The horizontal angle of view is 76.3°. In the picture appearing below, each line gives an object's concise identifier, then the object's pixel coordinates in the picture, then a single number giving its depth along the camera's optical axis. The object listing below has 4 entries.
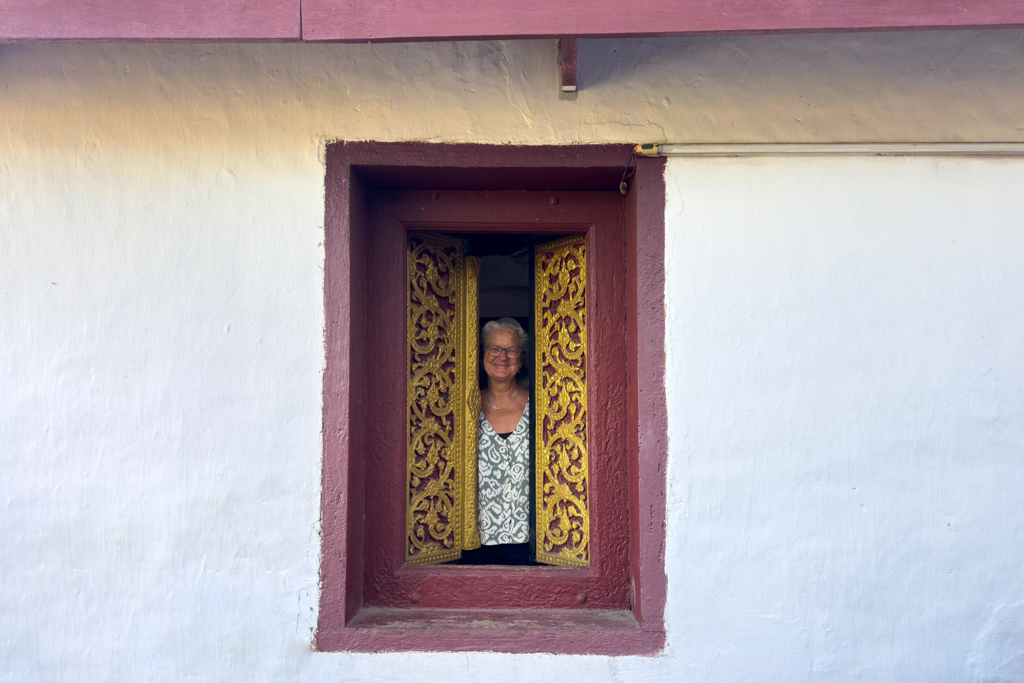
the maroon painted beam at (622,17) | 1.98
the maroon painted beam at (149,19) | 2.04
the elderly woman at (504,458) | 2.91
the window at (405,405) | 2.41
